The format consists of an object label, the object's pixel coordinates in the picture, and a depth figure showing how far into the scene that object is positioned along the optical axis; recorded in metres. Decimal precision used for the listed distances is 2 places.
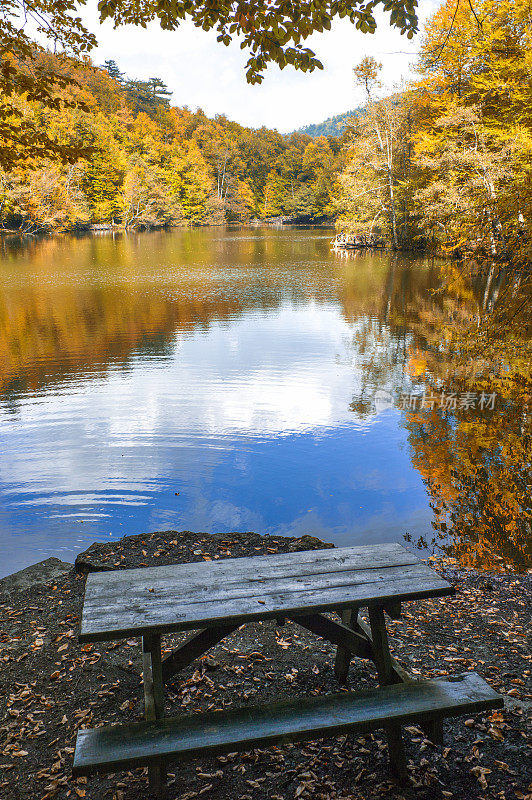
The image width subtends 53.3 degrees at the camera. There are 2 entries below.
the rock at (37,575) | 3.98
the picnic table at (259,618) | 1.94
